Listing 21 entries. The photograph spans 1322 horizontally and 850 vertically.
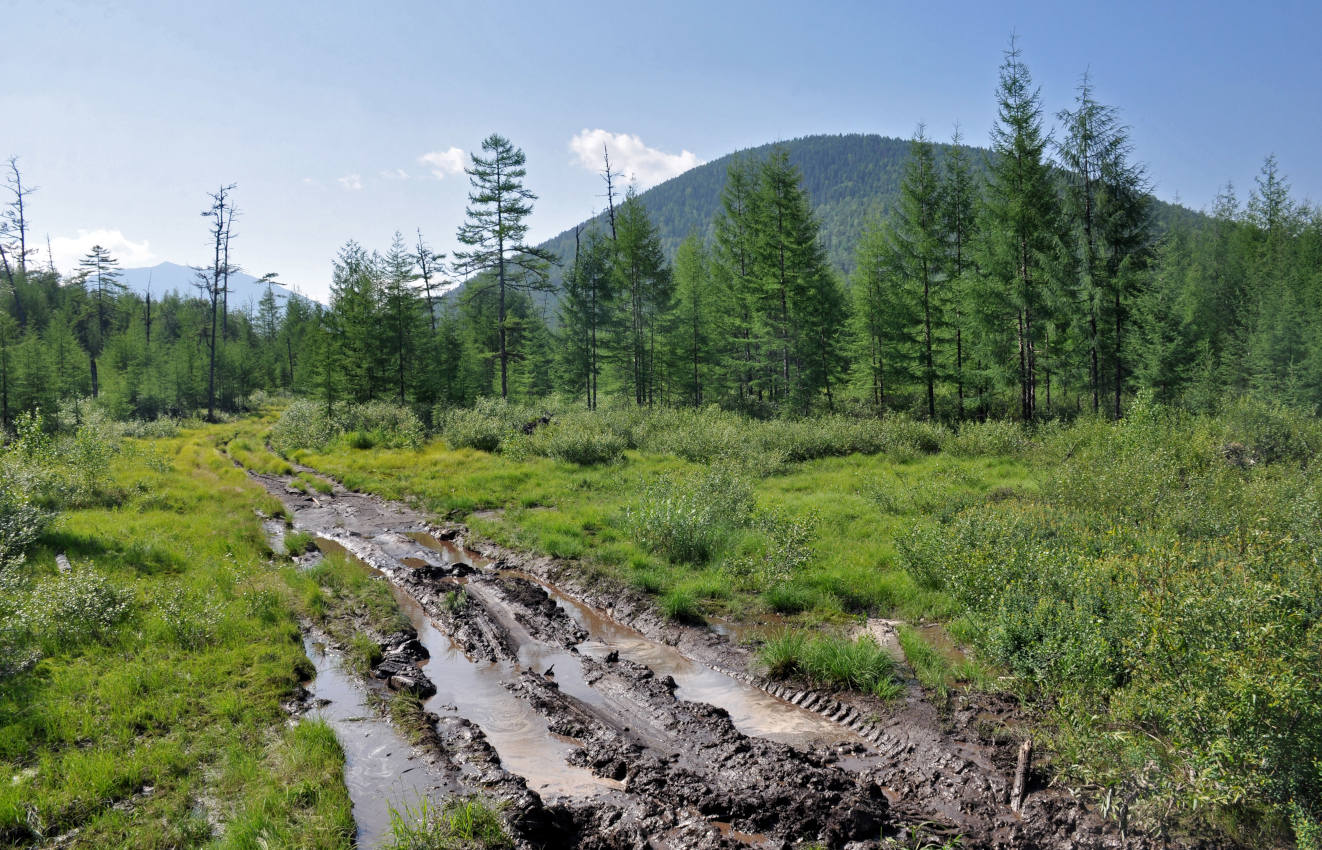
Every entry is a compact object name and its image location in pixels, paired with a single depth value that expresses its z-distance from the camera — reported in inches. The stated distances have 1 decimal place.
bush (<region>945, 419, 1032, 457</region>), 898.7
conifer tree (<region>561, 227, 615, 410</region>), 1578.5
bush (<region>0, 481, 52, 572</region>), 435.2
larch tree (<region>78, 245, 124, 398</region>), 2618.1
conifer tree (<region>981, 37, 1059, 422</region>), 1048.2
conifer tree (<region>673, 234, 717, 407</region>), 1528.1
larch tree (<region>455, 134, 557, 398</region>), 1333.7
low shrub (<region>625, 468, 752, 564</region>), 524.4
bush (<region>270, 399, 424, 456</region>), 1205.1
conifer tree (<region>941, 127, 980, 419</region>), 1193.4
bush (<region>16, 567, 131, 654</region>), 353.4
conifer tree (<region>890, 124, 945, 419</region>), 1181.1
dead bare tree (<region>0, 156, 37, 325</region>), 2134.6
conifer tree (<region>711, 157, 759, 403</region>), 1454.2
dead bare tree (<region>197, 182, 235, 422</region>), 1781.5
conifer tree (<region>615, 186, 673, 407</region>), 1496.1
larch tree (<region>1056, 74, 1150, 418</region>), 1043.9
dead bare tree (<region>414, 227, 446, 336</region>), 1868.8
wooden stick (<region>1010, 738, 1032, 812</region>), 235.6
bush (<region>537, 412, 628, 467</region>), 938.1
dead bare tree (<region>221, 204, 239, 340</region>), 1809.5
